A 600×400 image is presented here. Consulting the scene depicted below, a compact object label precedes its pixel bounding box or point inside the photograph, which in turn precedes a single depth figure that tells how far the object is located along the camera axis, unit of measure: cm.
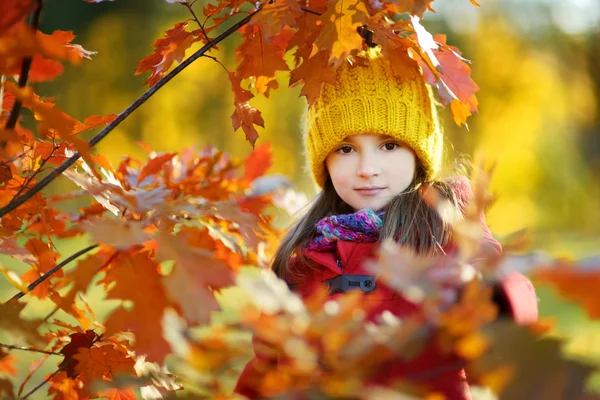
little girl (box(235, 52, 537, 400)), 174
